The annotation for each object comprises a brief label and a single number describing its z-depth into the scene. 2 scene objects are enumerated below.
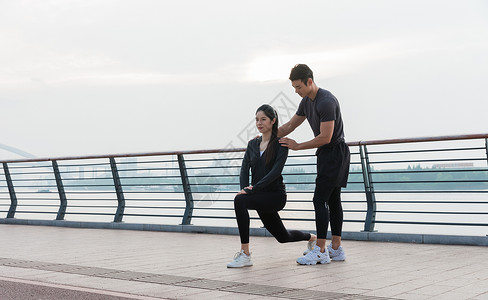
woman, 5.73
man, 5.60
